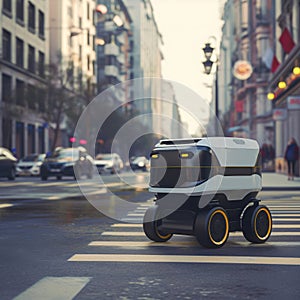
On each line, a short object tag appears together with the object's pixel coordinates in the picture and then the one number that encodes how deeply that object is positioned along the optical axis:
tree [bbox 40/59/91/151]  48.06
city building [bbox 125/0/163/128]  128.75
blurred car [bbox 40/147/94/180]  33.06
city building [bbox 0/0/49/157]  45.78
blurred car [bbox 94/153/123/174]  45.06
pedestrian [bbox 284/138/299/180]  28.39
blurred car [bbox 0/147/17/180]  32.09
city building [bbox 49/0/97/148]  51.03
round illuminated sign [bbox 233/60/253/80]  43.46
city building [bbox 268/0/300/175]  28.67
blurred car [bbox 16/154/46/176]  39.41
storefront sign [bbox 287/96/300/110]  27.00
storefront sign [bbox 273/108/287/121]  32.62
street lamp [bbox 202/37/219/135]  24.88
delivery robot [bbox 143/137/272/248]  8.50
